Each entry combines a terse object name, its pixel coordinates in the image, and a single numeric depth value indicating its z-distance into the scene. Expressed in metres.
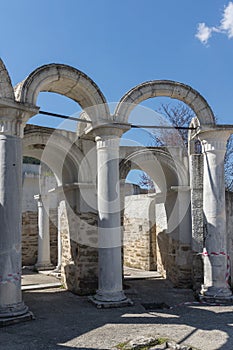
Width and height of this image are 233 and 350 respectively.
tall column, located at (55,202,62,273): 12.20
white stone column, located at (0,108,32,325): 5.90
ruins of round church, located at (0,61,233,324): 6.18
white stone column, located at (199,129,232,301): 7.57
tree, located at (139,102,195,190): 17.64
